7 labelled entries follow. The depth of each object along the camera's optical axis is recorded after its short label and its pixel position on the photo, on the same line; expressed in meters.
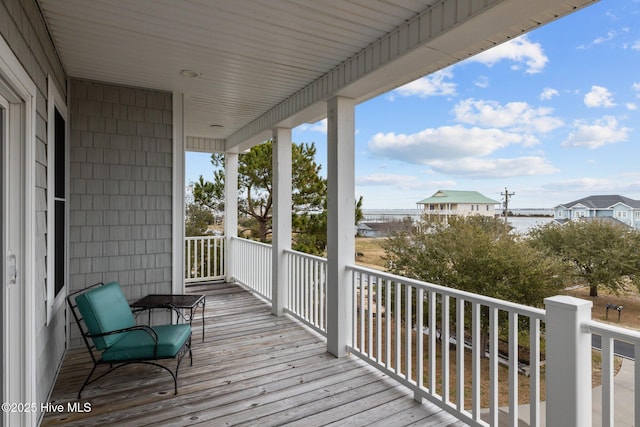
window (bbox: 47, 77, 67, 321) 2.77
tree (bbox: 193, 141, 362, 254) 8.11
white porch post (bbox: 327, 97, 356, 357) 3.54
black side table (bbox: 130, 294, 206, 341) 3.53
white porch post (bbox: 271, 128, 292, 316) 4.91
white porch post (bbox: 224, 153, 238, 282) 7.09
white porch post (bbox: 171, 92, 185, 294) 4.20
